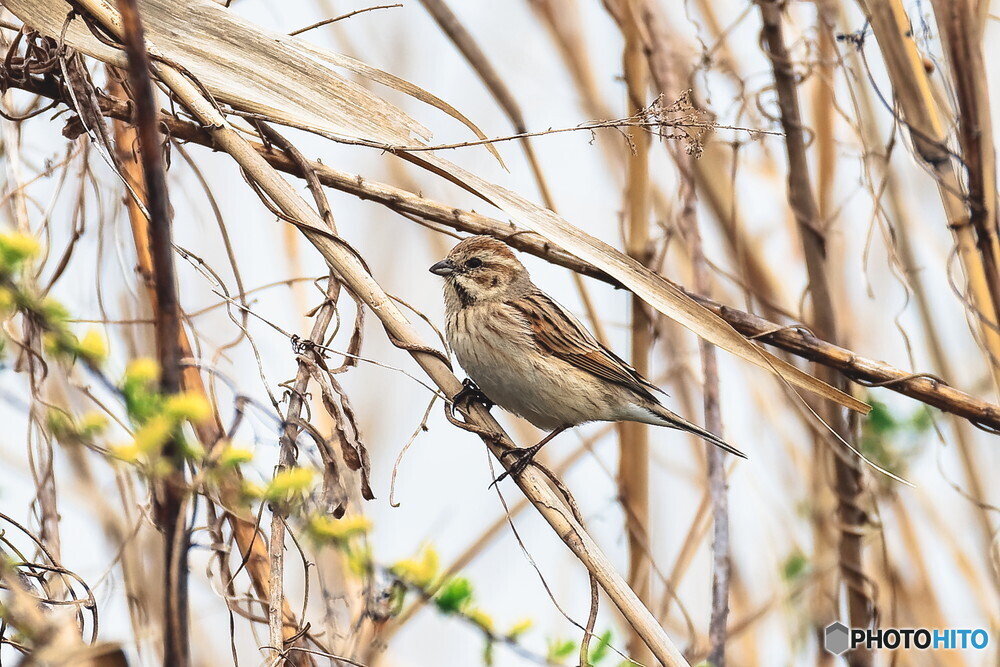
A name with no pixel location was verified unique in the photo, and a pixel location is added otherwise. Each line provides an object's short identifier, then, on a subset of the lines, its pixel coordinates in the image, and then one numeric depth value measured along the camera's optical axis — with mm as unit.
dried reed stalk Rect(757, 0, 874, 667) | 6418
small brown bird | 6469
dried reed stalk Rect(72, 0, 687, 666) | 3676
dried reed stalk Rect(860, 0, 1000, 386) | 5141
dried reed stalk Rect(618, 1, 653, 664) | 6262
